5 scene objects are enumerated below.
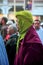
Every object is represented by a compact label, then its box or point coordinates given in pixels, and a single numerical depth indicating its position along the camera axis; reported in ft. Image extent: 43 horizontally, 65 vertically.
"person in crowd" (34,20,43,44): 19.95
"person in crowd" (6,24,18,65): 13.78
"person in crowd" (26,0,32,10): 73.88
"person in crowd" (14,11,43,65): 10.55
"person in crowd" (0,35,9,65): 10.10
